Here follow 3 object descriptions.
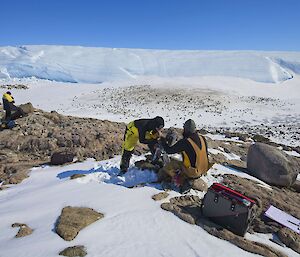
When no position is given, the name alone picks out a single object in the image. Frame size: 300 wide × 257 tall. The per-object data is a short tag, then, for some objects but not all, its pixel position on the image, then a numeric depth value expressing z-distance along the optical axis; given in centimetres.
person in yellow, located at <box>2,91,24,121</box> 1384
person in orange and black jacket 708
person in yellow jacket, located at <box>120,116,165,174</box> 805
